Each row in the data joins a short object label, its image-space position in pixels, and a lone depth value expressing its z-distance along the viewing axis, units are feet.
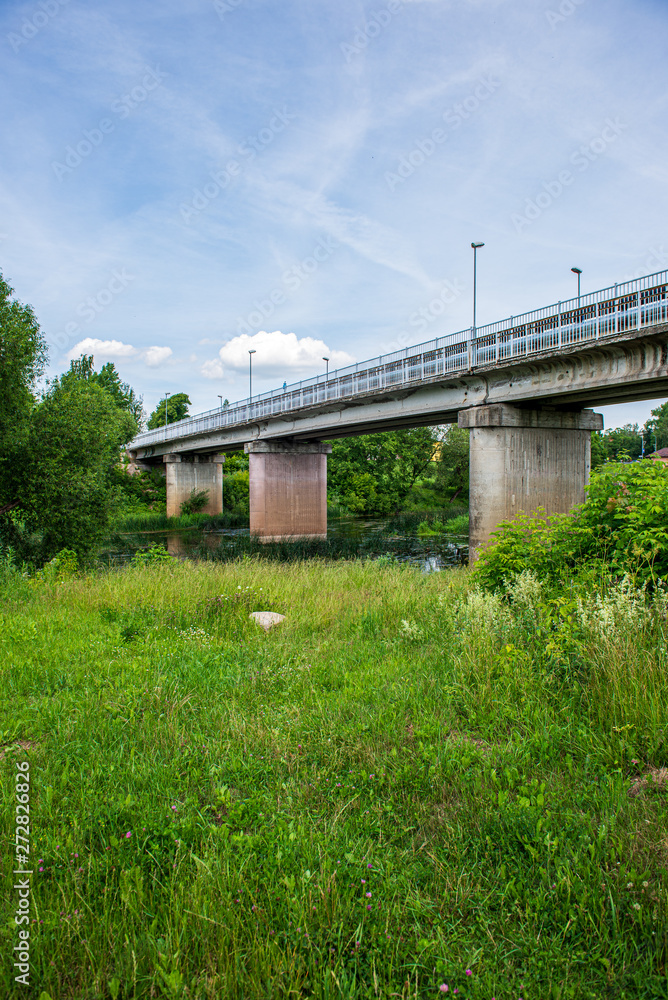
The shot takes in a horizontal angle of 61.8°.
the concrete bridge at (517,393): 56.70
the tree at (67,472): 63.00
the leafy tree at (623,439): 281.74
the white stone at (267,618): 24.63
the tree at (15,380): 59.93
